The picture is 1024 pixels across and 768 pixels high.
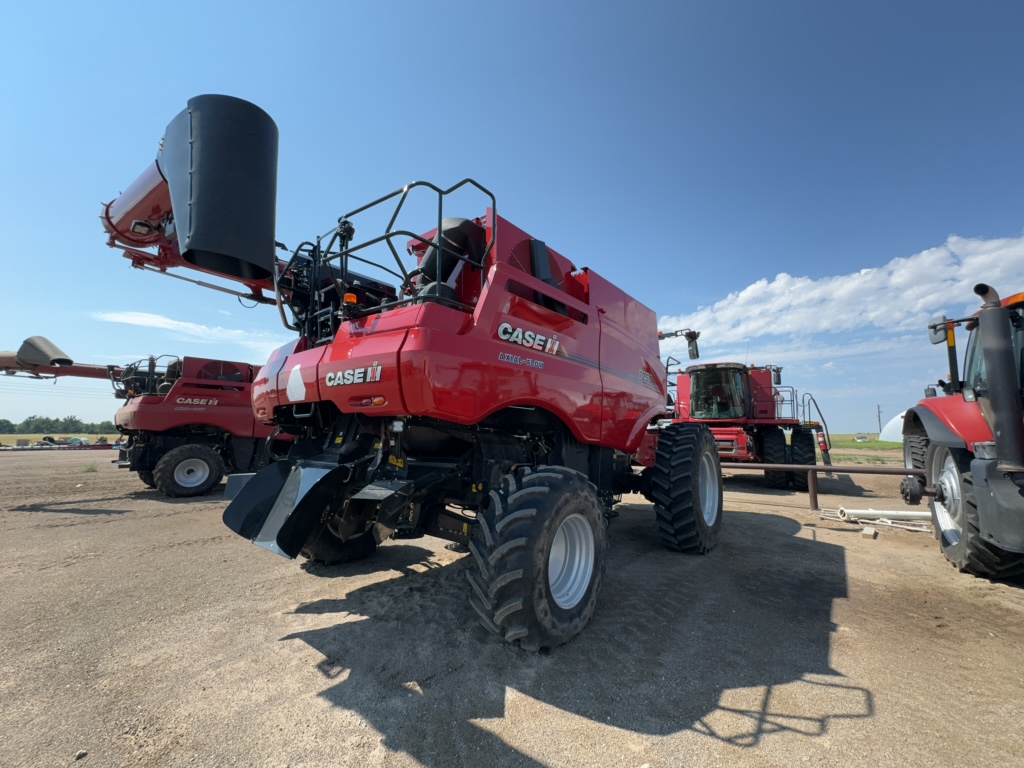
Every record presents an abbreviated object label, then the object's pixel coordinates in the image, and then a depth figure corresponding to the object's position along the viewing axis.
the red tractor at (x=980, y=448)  3.27
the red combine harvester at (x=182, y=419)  9.53
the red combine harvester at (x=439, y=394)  2.82
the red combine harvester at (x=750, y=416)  10.85
